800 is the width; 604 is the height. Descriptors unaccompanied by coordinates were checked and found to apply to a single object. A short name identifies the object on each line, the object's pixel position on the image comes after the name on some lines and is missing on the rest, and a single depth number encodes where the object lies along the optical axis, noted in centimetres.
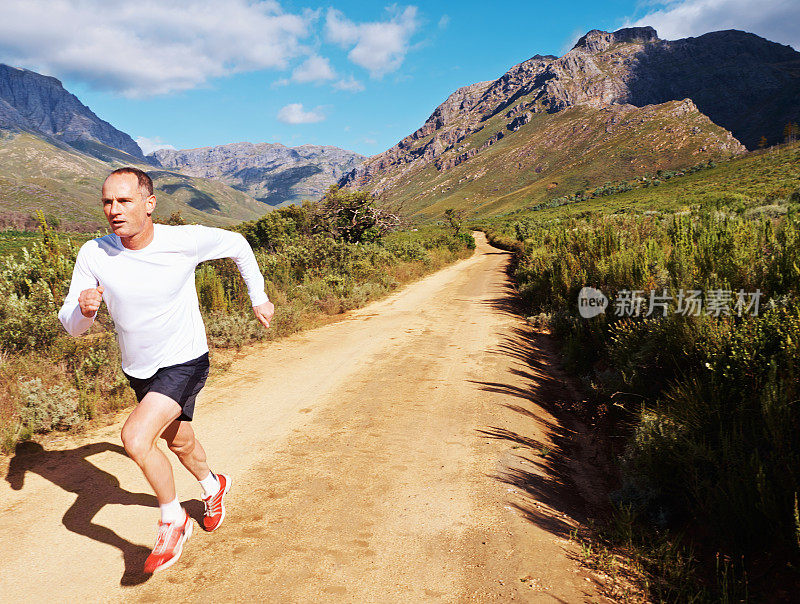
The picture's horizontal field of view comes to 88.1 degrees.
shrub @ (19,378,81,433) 434
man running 231
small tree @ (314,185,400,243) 2036
